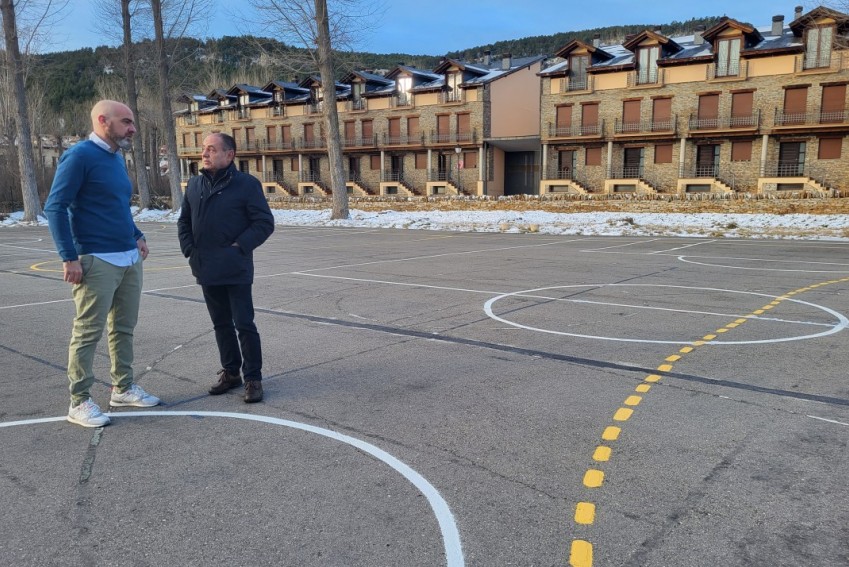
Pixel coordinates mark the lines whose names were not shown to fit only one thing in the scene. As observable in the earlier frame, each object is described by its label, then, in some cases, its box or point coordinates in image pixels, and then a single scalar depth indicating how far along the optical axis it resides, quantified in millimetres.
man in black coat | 5012
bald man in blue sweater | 4391
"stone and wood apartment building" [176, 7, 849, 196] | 37094
